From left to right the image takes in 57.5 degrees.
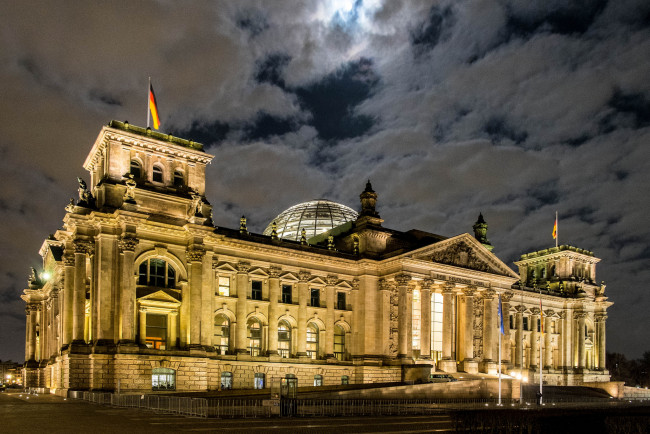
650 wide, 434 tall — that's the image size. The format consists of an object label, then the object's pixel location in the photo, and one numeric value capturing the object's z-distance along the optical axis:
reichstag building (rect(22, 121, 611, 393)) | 52.16
